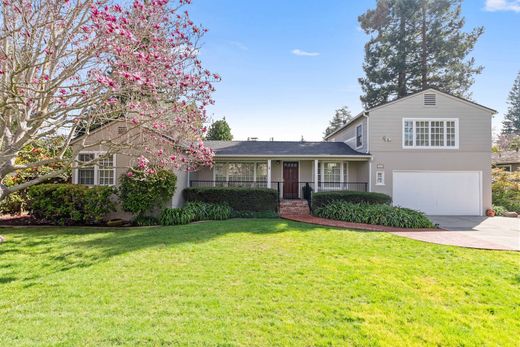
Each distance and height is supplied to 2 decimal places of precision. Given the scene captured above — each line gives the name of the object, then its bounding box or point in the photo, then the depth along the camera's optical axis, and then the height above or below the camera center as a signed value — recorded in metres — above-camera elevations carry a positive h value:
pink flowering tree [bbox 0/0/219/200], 4.79 +2.28
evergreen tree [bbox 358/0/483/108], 22.48 +11.51
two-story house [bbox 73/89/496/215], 13.80 +1.20
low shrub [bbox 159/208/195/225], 10.37 -1.60
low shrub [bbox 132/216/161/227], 10.36 -1.76
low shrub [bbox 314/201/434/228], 10.19 -1.53
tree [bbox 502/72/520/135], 45.94 +11.54
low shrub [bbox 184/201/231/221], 11.24 -1.48
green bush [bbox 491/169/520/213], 15.30 -0.62
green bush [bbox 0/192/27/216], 10.84 -1.12
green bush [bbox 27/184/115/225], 9.91 -1.02
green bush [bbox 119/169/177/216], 9.89 -0.52
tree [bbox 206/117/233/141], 24.06 +4.18
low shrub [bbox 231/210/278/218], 12.15 -1.73
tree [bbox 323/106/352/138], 44.84 +10.34
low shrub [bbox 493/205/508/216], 13.84 -1.71
